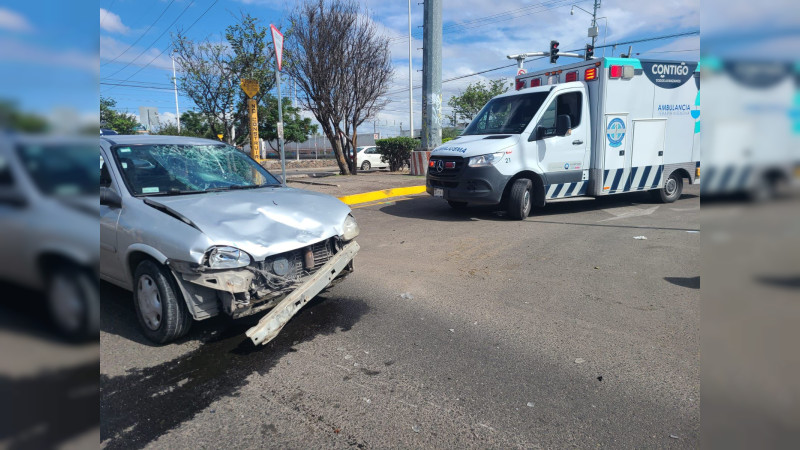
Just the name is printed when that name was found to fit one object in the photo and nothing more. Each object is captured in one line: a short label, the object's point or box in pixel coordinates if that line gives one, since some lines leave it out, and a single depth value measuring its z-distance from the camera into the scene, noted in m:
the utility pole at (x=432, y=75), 15.62
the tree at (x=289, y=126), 27.27
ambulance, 8.58
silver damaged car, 3.43
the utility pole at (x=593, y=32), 24.00
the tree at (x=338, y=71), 15.88
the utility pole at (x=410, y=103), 31.64
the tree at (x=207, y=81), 13.22
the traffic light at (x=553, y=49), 22.42
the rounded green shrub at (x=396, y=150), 20.31
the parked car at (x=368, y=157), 24.56
